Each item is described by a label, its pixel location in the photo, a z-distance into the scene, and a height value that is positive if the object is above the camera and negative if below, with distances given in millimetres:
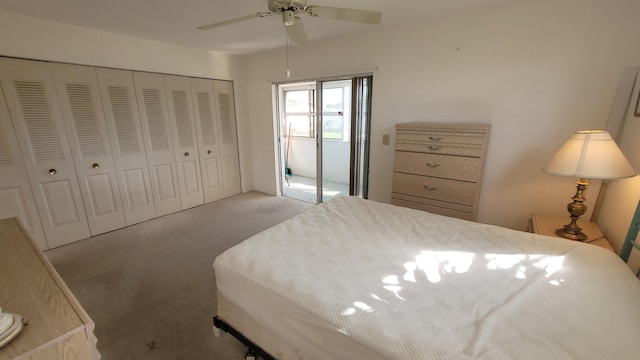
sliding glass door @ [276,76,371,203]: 3491 -346
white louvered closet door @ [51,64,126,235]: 2771 -273
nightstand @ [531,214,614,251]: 1772 -809
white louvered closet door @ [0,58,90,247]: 2486 -277
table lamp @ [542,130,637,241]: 1546 -257
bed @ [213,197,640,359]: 901 -740
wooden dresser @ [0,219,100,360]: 843 -704
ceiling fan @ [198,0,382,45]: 1679 +700
